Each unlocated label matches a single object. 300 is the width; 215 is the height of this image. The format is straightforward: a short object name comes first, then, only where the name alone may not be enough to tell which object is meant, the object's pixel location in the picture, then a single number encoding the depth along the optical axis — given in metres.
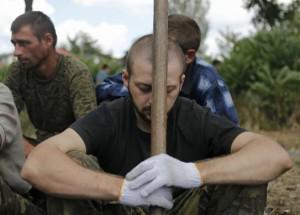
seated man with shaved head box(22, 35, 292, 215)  2.59
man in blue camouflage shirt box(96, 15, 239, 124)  3.93
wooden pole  2.58
